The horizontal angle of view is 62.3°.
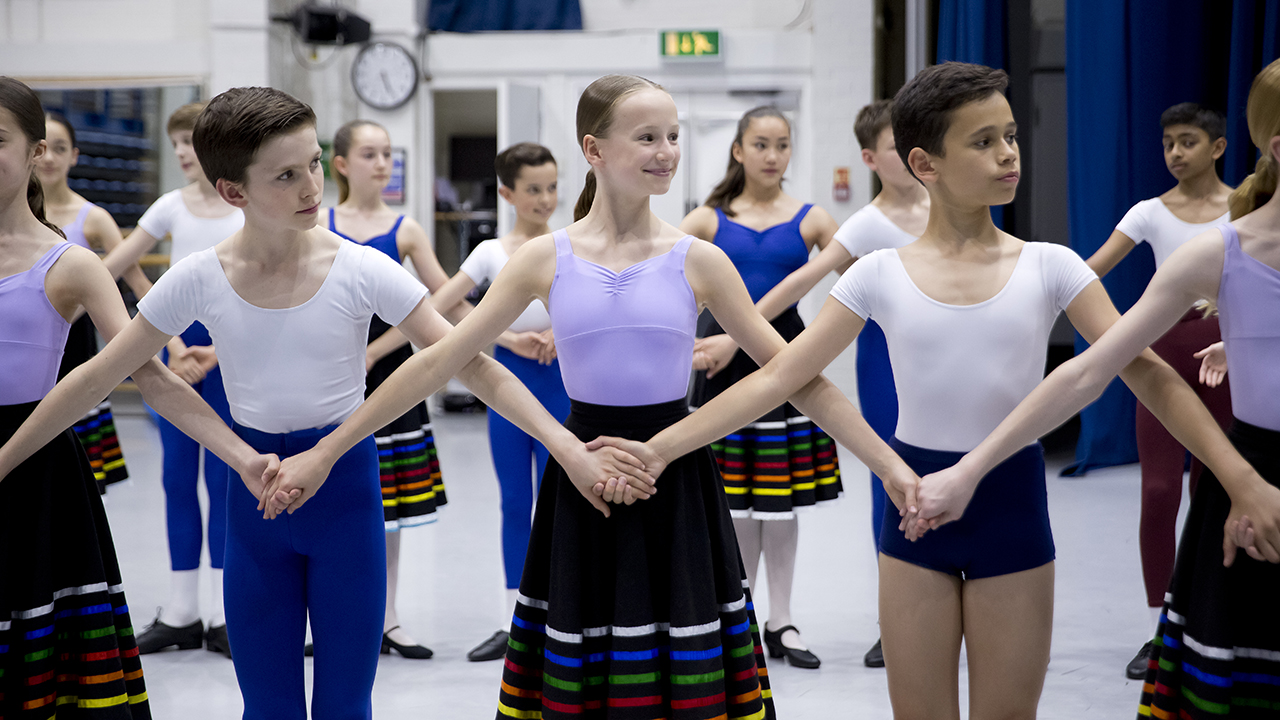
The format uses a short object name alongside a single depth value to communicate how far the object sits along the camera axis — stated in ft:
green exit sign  25.67
